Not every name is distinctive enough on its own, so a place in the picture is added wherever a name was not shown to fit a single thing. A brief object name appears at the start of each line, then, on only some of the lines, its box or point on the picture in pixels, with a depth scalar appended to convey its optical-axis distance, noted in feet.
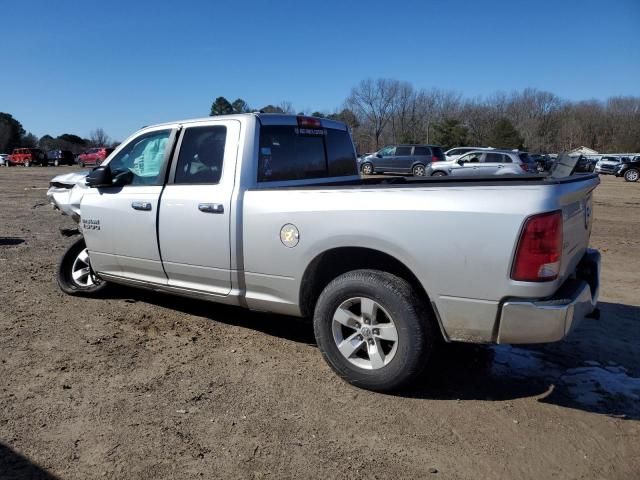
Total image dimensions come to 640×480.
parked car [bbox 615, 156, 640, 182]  115.44
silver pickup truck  9.88
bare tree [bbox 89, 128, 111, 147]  364.79
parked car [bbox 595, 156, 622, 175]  143.58
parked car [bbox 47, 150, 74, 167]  184.55
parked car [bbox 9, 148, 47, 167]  181.06
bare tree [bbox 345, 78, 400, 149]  317.01
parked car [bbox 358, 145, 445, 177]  103.86
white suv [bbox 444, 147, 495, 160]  114.83
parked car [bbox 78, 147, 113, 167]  156.51
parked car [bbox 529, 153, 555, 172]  127.03
